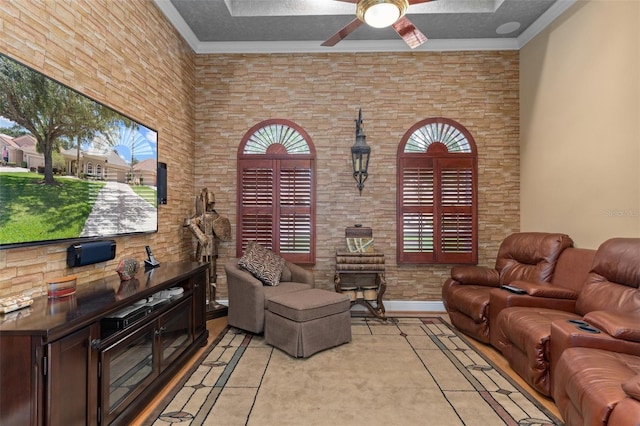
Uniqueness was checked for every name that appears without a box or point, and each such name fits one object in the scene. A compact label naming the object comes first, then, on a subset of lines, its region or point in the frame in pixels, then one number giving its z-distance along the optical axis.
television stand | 1.30
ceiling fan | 2.18
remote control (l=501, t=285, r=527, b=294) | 2.80
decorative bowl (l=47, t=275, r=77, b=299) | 1.74
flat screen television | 1.60
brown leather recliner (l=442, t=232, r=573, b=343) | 3.15
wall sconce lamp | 4.01
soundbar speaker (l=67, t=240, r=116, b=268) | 2.04
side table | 3.74
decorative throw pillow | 3.40
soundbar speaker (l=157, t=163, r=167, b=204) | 3.25
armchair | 3.16
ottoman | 2.81
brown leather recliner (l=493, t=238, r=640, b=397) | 2.05
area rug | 1.99
